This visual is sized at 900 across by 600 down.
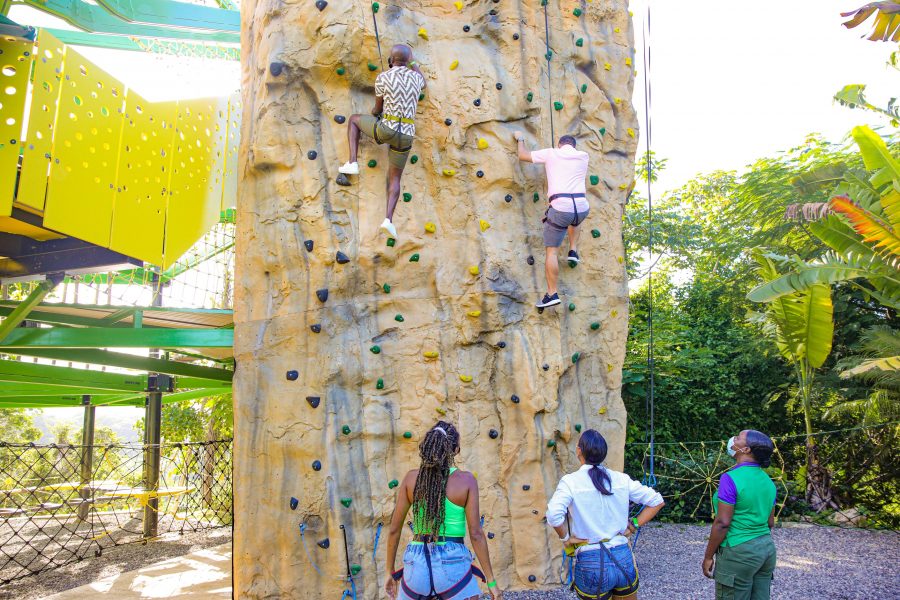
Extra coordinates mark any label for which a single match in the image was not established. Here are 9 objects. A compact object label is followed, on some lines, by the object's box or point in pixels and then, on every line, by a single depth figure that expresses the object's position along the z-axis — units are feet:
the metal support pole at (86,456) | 38.32
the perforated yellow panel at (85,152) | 19.72
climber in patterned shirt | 19.24
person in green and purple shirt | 12.23
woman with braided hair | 10.78
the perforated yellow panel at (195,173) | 24.17
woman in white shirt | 11.14
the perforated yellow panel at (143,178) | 21.83
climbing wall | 19.24
